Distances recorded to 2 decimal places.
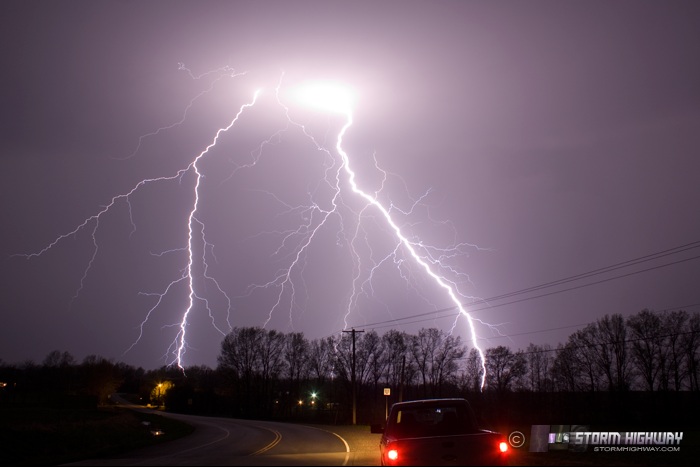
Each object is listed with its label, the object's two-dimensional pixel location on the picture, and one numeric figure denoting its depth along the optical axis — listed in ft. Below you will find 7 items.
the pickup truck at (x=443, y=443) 21.53
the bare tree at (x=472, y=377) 235.40
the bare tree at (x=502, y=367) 216.60
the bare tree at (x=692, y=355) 175.32
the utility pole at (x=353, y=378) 147.62
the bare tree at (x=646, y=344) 183.11
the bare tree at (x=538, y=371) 235.20
